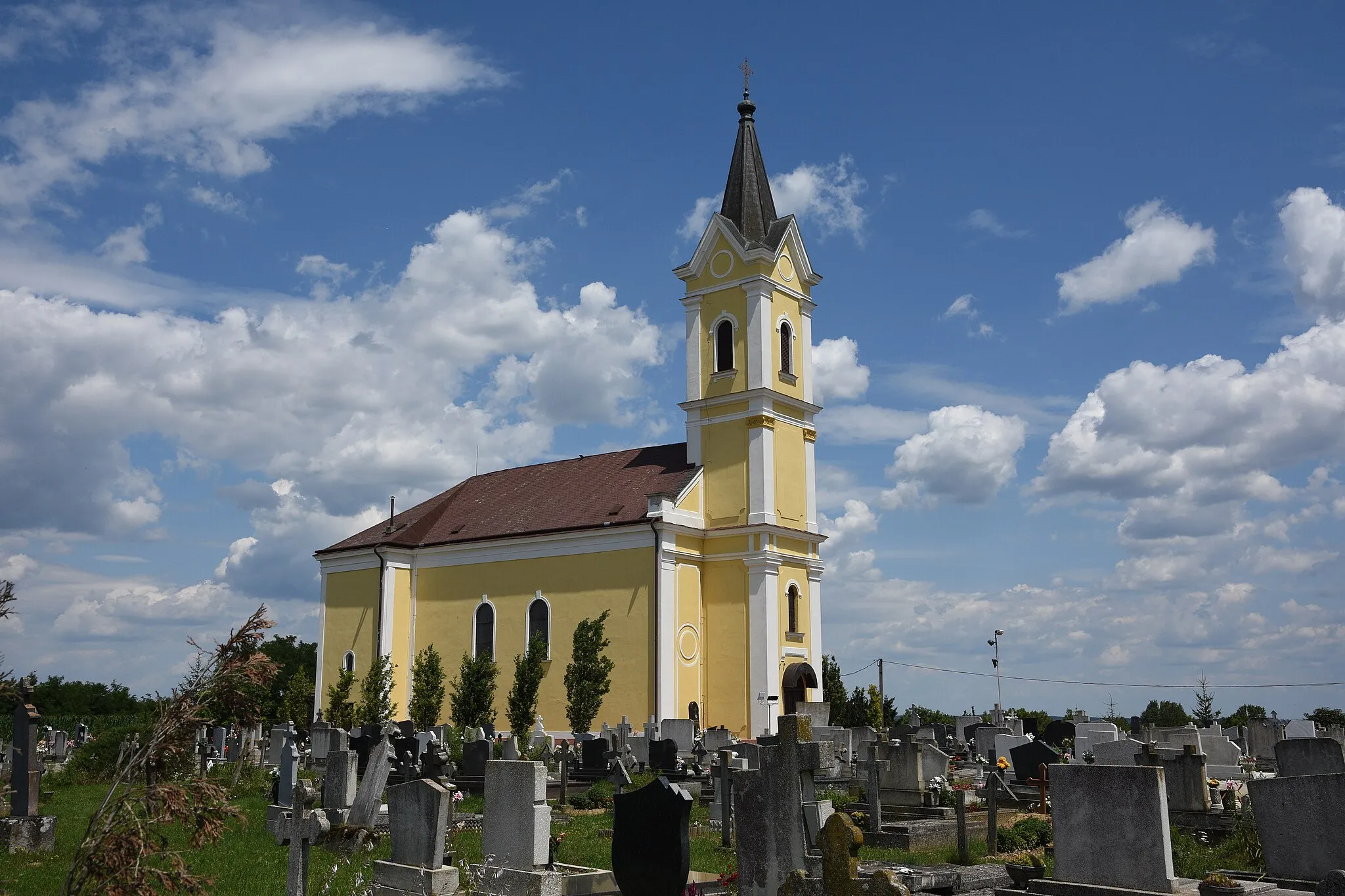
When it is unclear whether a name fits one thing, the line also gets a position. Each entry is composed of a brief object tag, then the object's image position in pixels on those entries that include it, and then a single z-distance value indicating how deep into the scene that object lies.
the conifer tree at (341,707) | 32.66
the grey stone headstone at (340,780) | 13.70
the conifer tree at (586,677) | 31.11
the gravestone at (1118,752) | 14.23
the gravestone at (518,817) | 9.24
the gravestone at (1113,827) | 7.71
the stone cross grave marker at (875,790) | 13.39
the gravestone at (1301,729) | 20.56
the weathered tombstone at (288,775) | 16.08
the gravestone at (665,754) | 21.70
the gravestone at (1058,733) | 24.39
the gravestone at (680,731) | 24.94
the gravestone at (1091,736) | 19.84
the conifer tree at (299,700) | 34.62
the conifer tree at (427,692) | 33.25
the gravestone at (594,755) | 22.30
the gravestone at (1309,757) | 10.84
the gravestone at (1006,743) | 21.70
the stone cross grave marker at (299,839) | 8.81
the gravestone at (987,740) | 24.20
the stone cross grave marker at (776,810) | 7.82
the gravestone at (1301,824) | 8.35
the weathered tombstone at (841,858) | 6.08
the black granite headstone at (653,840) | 7.66
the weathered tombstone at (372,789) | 12.33
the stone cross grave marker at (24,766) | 12.70
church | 32.47
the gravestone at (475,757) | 20.34
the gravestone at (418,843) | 8.93
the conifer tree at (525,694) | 30.84
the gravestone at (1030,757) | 18.52
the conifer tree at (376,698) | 32.22
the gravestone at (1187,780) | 13.47
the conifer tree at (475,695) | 31.78
